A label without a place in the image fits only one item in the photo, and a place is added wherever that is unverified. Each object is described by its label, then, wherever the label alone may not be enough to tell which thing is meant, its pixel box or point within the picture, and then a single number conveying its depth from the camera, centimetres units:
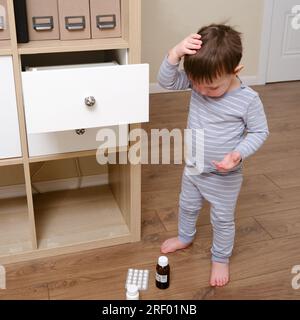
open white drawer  117
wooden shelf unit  128
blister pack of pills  139
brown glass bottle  136
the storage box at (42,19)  128
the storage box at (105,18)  132
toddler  117
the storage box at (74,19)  130
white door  320
